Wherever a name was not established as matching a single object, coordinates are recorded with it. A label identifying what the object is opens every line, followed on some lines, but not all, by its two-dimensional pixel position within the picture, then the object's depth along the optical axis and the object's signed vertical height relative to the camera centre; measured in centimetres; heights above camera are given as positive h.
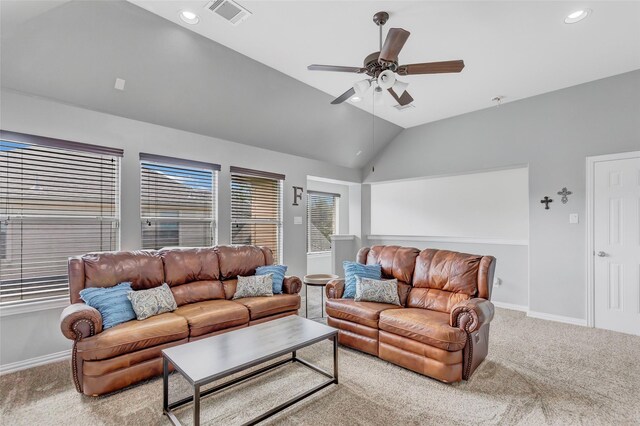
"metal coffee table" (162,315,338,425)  197 -97
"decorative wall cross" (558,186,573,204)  429 +28
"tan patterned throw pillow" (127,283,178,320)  286 -82
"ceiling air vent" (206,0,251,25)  261 +174
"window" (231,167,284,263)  473 +9
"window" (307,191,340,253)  749 -14
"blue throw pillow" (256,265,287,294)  394 -74
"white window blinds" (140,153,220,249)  383 +16
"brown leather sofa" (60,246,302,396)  240 -94
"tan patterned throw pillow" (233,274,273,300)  371 -87
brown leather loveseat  261 -95
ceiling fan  246 +123
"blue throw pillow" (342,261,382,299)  363 -70
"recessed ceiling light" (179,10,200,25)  273 +174
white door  383 -38
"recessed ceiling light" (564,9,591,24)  273 +176
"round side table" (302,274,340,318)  405 -88
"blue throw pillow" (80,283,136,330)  267 -78
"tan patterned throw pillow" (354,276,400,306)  340 -84
